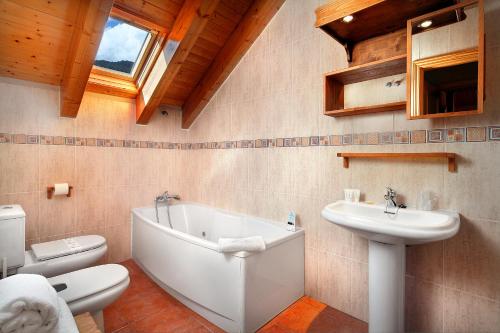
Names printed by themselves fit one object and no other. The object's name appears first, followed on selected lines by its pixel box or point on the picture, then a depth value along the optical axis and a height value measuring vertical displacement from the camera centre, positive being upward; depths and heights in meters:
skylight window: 2.47 +1.21
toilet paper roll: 2.44 -0.21
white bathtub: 1.75 -0.81
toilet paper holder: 2.47 -0.24
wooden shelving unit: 1.59 +0.93
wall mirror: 1.40 +0.59
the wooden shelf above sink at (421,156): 1.51 +0.07
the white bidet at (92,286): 1.49 -0.73
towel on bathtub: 1.74 -0.53
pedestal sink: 1.36 -0.53
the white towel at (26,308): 0.82 -0.47
